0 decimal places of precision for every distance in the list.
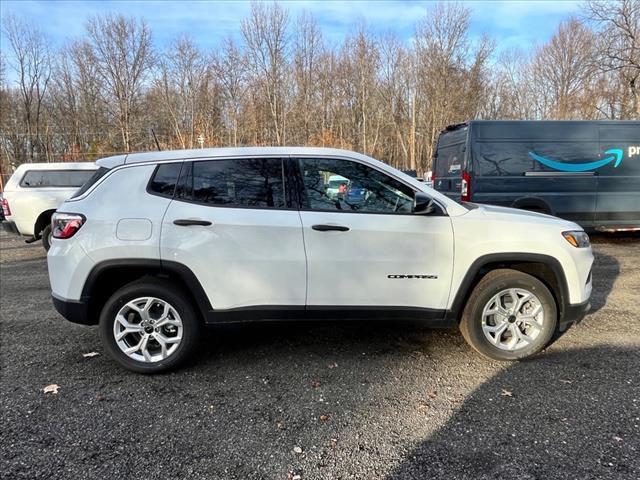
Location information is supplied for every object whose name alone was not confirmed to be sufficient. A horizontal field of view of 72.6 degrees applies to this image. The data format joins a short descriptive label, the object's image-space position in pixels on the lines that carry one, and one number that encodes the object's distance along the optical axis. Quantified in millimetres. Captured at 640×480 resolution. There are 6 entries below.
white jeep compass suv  3398
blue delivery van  8102
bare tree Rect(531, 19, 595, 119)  33575
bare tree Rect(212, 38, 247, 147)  30781
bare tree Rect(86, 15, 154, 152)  34844
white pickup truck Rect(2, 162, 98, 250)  9376
